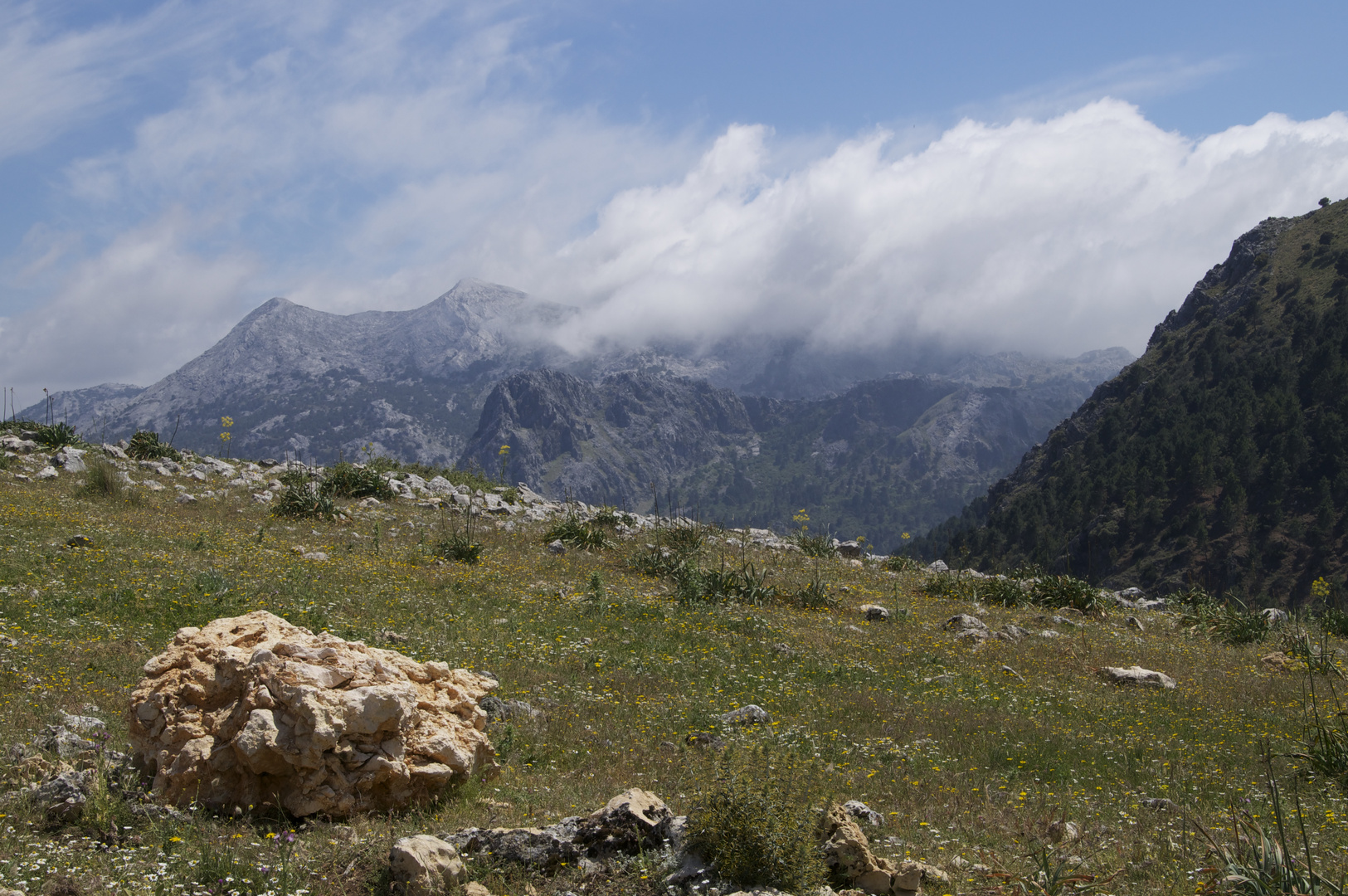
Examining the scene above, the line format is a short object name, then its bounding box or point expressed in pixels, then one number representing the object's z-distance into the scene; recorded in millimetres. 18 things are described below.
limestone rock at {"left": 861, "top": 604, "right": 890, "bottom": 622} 17625
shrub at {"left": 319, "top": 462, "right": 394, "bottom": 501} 23641
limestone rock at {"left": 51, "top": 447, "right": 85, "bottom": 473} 21891
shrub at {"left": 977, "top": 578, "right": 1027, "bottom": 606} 21328
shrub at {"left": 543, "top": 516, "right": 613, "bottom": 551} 20781
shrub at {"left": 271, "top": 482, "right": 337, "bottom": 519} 19891
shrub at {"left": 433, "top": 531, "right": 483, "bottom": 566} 17500
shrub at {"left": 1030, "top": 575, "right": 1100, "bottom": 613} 20969
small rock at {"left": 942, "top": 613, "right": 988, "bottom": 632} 16906
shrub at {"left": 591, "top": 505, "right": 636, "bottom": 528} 24016
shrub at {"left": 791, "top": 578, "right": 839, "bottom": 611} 18117
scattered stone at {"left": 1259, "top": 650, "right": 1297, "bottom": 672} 15180
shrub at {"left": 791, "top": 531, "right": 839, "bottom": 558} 25750
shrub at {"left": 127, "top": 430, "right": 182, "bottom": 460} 24750
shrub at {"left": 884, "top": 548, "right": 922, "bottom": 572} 25398
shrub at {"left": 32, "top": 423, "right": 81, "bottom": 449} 23719
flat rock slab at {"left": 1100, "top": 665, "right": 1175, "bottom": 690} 13594
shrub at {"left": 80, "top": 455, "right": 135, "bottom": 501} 19047
